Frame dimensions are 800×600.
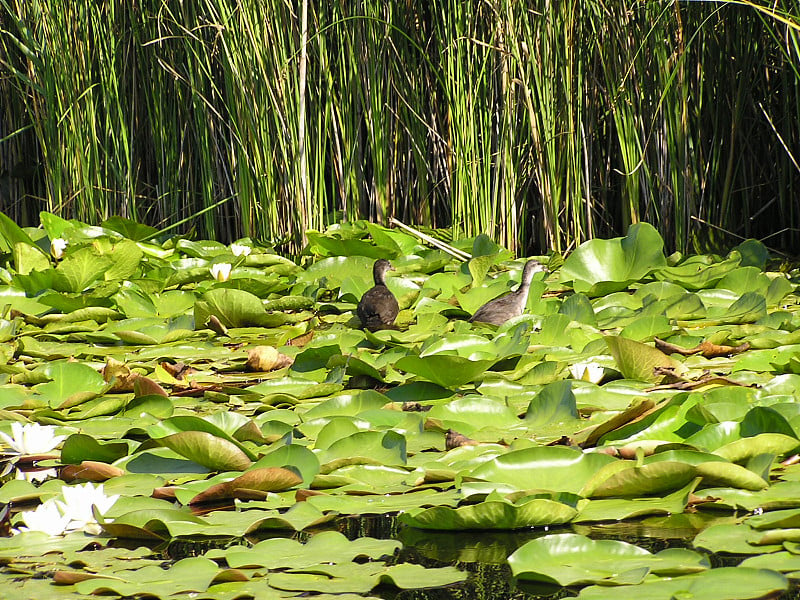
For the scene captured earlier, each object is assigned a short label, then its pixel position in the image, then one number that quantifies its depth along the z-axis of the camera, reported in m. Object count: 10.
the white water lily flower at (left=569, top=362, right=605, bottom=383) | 18.02
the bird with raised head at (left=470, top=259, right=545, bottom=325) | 18.88
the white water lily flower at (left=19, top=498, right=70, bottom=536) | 17.17
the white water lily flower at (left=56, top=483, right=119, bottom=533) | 17.20
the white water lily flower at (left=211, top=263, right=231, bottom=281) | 22.64
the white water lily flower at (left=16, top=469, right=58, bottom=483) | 17.51
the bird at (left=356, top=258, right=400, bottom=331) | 18.94
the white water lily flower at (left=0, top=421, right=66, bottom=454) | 17.62
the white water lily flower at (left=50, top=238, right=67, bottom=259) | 24.28
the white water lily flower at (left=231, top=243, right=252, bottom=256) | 24.81
